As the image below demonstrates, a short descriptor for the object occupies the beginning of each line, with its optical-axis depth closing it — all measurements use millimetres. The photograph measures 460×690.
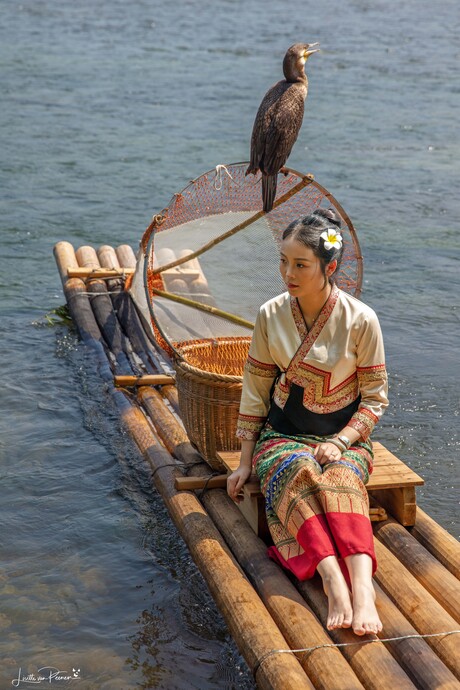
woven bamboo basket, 9695
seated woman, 7742
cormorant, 10695
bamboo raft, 6934
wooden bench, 8555
